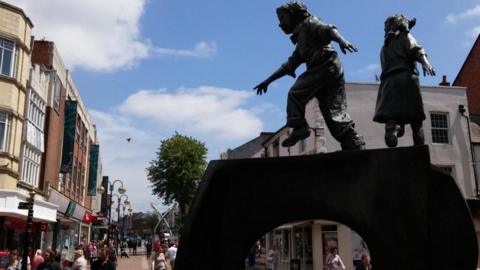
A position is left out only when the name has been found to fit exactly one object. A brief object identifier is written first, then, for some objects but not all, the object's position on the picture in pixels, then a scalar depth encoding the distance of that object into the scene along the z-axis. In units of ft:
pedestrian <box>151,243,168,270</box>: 52.26
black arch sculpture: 19.85
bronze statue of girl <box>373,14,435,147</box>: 24.81
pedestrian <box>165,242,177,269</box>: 62.09
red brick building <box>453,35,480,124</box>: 117.29
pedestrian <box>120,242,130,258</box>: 144.56
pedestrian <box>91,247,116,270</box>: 37.38
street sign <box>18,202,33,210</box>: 57.07
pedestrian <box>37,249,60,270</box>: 41.16
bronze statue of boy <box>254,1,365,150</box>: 23.90
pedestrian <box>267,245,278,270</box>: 78.62
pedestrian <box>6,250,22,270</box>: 45.53
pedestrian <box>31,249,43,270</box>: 48.81
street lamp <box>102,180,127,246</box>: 125.18
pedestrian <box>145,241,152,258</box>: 142.00
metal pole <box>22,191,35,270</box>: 50.21
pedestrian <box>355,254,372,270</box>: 37.60
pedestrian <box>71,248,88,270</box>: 40.06
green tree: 169.17
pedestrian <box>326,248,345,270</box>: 50.11
